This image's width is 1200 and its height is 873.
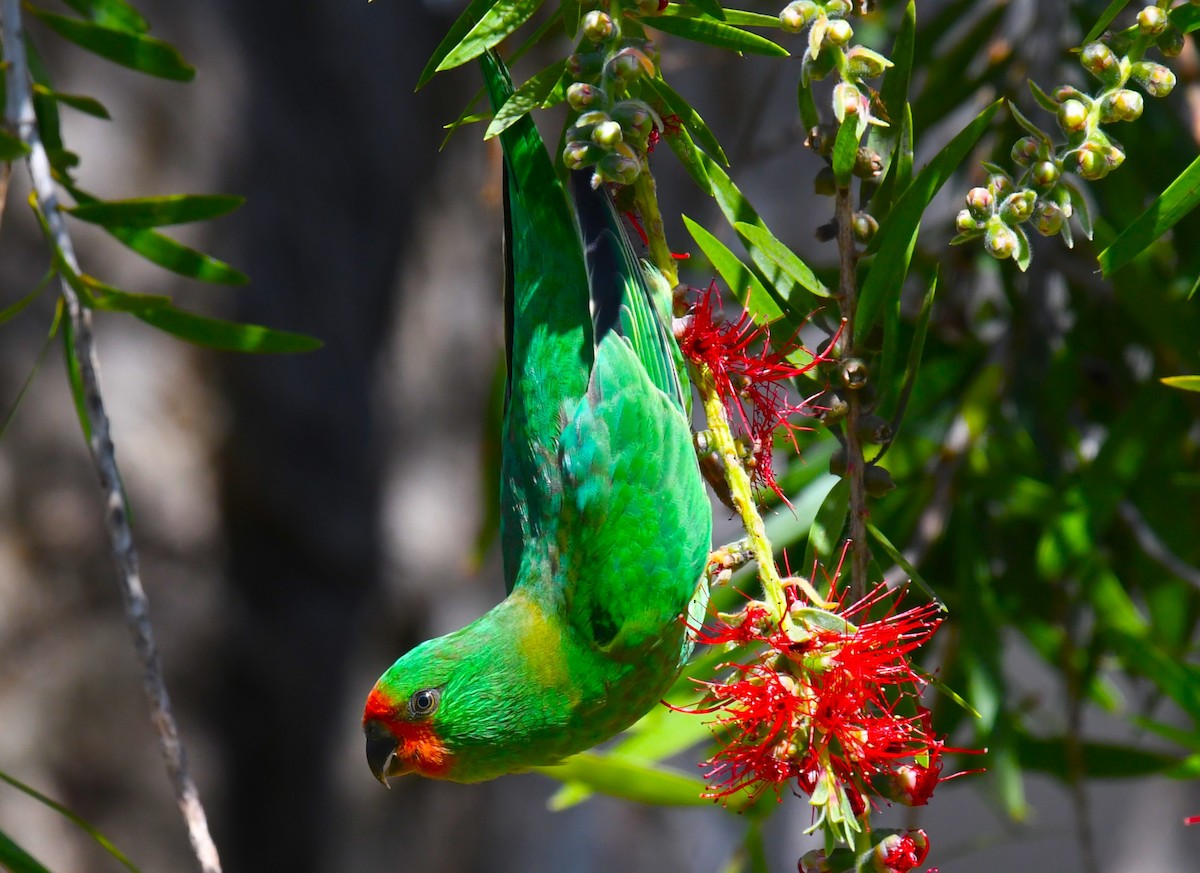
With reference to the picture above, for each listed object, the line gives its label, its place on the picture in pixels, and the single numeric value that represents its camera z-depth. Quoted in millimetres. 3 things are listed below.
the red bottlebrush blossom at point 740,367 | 3027
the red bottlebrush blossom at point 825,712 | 2986
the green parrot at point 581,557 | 3067
